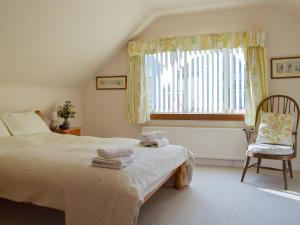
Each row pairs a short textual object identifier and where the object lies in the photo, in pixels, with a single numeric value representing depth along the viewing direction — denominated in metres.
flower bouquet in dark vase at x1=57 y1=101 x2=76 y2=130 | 4.41
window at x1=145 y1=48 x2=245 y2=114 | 4.29
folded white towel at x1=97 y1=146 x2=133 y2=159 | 2.17
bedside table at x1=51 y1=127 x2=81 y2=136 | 4.29
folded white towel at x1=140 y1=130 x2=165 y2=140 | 3.04
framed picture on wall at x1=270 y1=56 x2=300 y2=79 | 3.90
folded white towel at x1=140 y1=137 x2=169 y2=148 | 2.98
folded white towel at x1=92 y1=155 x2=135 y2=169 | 2.10
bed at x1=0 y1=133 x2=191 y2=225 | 1.88
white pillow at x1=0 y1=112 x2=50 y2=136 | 3.42
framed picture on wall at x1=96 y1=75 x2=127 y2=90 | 4.92
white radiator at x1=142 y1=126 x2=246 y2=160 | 4.18
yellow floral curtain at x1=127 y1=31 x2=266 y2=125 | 4.01
